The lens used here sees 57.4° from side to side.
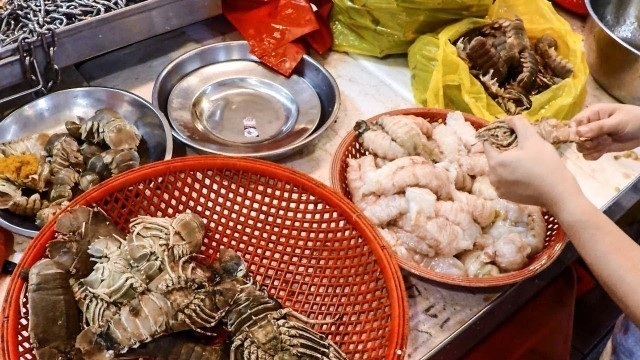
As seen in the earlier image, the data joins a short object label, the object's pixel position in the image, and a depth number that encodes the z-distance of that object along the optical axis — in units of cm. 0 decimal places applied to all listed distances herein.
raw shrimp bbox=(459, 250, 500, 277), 155
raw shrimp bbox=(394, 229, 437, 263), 157
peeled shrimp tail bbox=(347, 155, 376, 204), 169
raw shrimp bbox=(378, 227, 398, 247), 158
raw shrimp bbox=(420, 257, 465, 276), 156
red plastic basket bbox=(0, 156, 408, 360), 141
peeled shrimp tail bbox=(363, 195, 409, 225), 160
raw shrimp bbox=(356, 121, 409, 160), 174
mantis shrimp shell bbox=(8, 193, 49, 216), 156
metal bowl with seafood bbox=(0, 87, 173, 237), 160
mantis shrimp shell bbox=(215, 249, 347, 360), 129
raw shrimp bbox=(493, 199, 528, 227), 165
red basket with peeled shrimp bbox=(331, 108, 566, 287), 147
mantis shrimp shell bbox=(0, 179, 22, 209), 156
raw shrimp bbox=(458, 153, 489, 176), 175
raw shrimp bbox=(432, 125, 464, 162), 179
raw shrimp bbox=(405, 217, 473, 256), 154
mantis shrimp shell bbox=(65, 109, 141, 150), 171
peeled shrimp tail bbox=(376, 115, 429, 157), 173
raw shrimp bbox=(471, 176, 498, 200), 170
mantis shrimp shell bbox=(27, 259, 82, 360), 122
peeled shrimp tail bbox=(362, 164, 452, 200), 161
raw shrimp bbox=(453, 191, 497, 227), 163
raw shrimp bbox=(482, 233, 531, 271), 154
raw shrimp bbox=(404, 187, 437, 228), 157
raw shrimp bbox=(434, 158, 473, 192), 172
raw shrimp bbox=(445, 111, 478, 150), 180
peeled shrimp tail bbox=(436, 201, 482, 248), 159
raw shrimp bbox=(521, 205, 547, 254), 160
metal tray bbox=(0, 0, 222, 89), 177
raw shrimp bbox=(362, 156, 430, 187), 164
